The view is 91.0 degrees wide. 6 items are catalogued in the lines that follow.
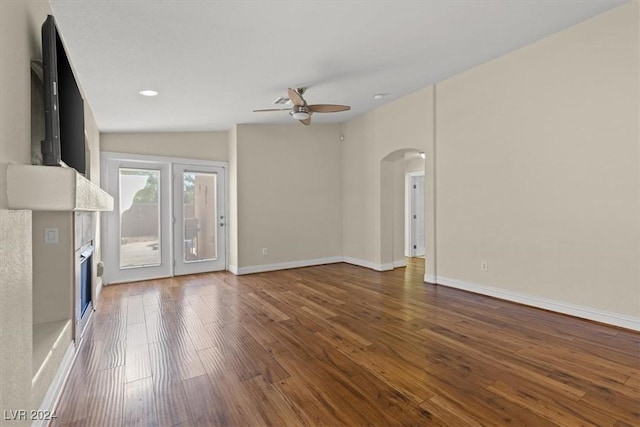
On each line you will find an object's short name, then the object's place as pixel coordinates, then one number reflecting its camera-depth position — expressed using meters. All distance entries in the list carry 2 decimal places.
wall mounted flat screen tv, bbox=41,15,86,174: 1.63
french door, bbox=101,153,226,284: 5.03
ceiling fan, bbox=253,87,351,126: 3.91
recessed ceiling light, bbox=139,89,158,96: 3.57
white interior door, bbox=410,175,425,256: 7.77
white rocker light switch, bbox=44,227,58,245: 2.44
